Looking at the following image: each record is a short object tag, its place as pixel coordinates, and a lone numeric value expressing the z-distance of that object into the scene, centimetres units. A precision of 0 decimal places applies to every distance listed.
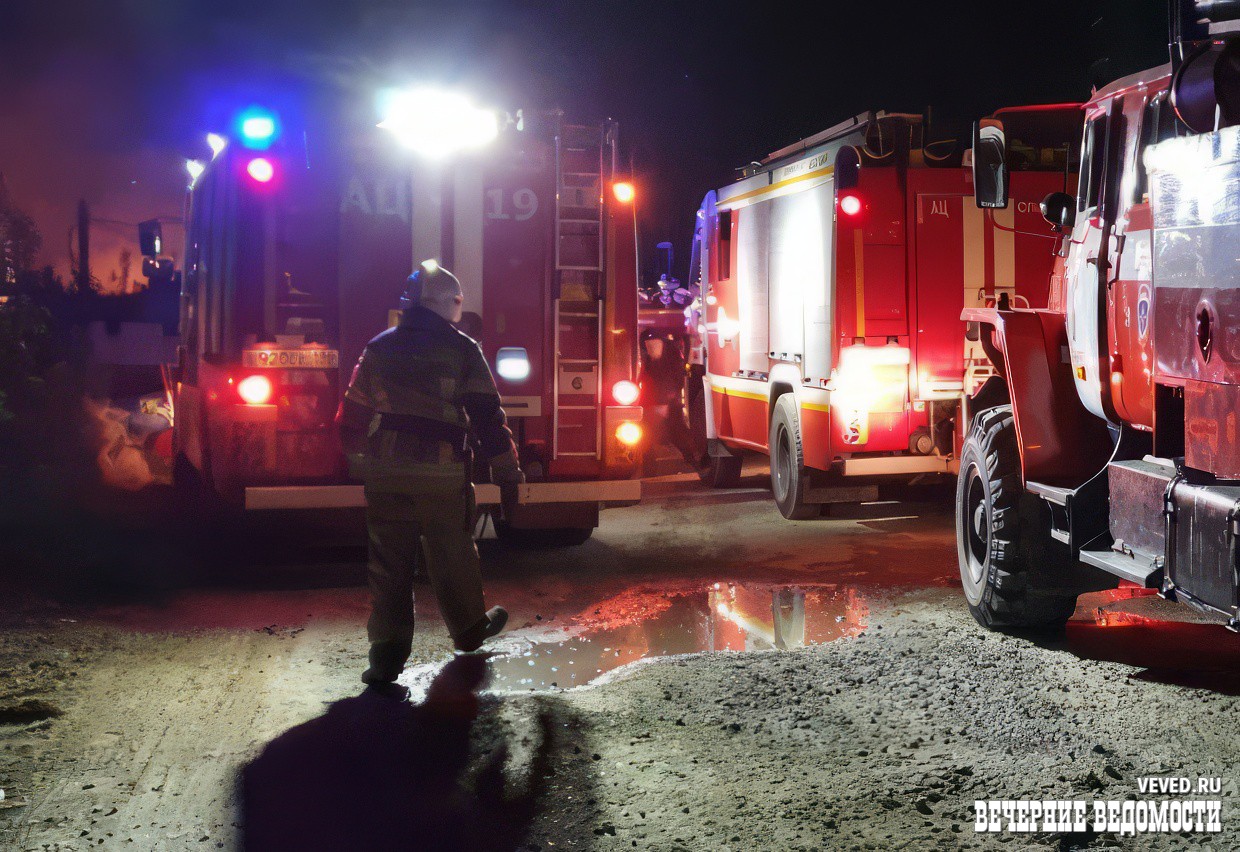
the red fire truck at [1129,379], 456
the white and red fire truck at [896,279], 962
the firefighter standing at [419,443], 586
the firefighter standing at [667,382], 1567
